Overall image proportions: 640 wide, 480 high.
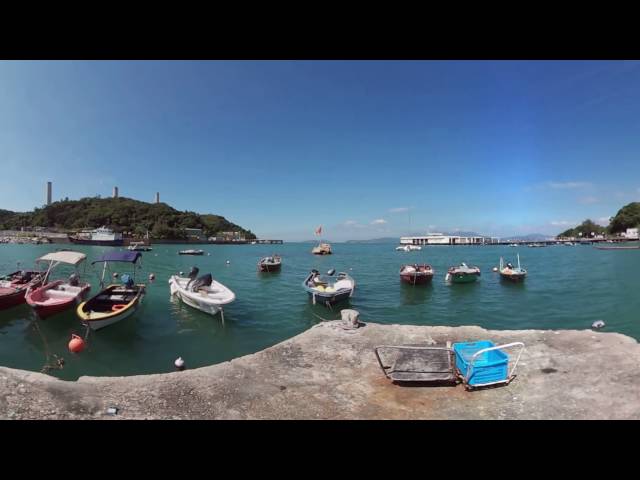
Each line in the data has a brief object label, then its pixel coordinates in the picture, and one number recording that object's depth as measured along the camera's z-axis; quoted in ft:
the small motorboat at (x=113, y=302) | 41.32
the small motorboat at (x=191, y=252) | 258.41
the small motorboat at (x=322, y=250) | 270.87
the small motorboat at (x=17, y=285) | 52.45
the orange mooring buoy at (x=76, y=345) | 35.75
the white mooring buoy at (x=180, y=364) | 30.78
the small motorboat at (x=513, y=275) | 97.49
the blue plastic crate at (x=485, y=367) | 22.34
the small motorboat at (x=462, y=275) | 95.30
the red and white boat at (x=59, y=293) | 45.83
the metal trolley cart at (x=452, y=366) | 22.45
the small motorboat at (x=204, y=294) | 50.88
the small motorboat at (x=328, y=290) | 60.34
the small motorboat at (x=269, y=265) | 127.54
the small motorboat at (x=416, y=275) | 91.35
